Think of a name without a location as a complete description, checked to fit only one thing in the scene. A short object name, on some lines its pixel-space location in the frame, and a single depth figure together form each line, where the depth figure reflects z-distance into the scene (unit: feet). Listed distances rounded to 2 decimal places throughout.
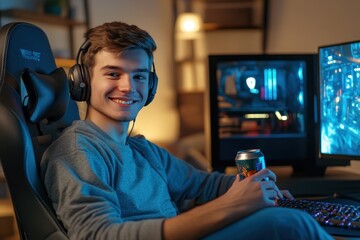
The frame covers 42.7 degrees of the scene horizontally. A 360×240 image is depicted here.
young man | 2.75
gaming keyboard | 3.24
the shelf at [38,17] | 9.11
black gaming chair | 3.14
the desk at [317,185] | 4.85
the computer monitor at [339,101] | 4.36
